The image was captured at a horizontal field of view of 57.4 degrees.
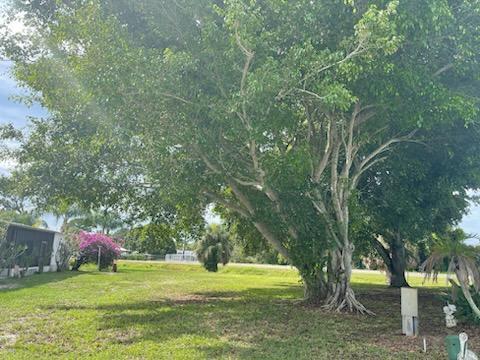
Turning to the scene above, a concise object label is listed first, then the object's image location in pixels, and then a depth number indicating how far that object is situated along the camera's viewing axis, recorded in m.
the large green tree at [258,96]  8.11
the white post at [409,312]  7.66
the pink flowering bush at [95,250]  31.39
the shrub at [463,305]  8.98
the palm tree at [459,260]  7.80
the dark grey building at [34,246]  22.33
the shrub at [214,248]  34.78
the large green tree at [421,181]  11.96
